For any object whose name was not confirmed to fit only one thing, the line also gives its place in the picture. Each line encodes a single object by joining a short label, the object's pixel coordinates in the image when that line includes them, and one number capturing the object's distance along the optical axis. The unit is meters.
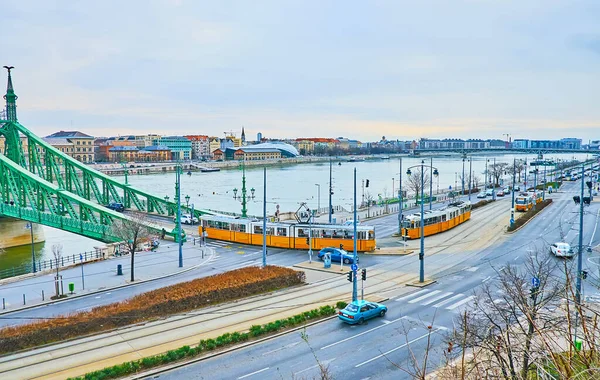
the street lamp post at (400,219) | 45.19
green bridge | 44.80
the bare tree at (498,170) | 104.57
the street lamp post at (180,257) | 34.41
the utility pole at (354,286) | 24.02
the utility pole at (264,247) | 32.74
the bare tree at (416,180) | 80.96
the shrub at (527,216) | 48.11
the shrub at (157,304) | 20.02
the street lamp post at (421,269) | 28.47
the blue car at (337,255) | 34.75
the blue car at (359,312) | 22.17
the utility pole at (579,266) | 19.92
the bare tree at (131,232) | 31.92
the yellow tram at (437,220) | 43.88
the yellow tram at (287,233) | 38.53
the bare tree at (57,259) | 26.70
